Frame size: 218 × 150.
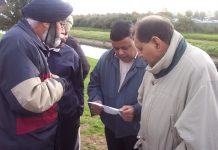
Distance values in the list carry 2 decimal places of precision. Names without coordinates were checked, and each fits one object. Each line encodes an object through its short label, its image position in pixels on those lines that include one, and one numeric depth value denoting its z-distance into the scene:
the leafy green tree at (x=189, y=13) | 32.86
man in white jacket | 1.24
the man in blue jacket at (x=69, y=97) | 1.80
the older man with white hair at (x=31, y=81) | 1.36
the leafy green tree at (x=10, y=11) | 5.20
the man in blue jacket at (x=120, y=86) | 1.85
